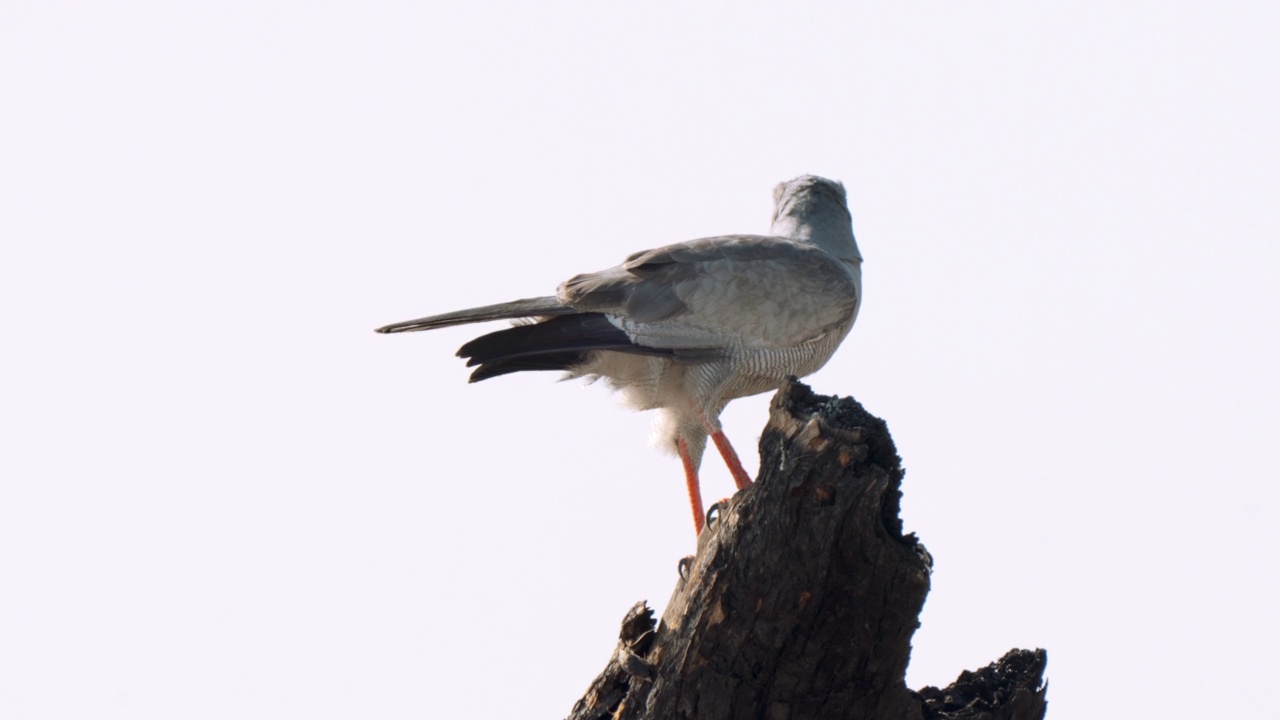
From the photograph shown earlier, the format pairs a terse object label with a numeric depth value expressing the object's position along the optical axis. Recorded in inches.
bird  703.7
